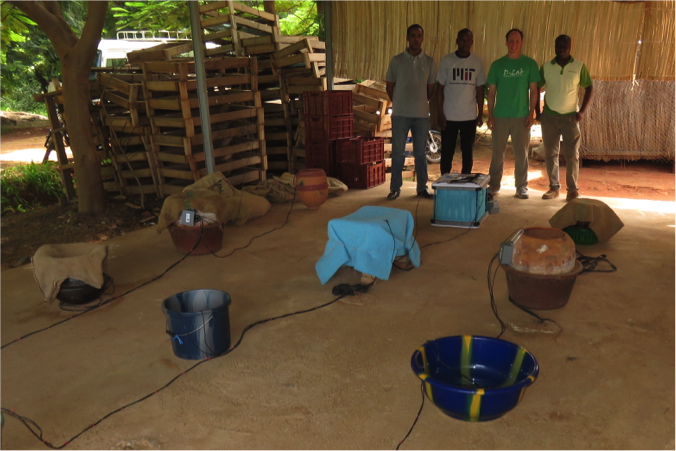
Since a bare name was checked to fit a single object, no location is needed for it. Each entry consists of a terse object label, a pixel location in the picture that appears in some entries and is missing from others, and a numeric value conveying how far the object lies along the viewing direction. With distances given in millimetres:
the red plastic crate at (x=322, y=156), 8102
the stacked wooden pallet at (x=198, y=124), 7105
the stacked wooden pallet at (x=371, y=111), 11320
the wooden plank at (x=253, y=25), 9266
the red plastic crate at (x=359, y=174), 8148
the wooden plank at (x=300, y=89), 8914
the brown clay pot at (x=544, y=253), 3703
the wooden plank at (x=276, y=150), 9305
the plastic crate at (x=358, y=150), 8016
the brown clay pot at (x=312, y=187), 6754
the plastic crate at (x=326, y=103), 7891
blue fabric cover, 4348
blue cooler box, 5934
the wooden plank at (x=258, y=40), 9070
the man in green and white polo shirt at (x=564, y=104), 6625
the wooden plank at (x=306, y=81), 8892
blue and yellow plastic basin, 2557
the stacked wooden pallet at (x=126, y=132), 7348
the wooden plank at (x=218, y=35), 9227
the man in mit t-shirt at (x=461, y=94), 6781
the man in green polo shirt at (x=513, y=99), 6688
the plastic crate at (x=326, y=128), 7977
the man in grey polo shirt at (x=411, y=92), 6891
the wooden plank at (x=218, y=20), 9094
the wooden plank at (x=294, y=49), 8773
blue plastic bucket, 3277
